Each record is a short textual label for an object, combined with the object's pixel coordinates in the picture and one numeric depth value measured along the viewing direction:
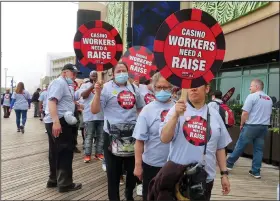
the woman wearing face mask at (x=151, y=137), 3.13
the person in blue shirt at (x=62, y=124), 4.39
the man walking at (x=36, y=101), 19.78
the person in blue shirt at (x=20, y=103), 12.23
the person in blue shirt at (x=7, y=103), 19.13
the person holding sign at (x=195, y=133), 2.54
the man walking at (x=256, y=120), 6.00
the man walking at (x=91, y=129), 6.82
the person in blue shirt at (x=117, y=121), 3.77
